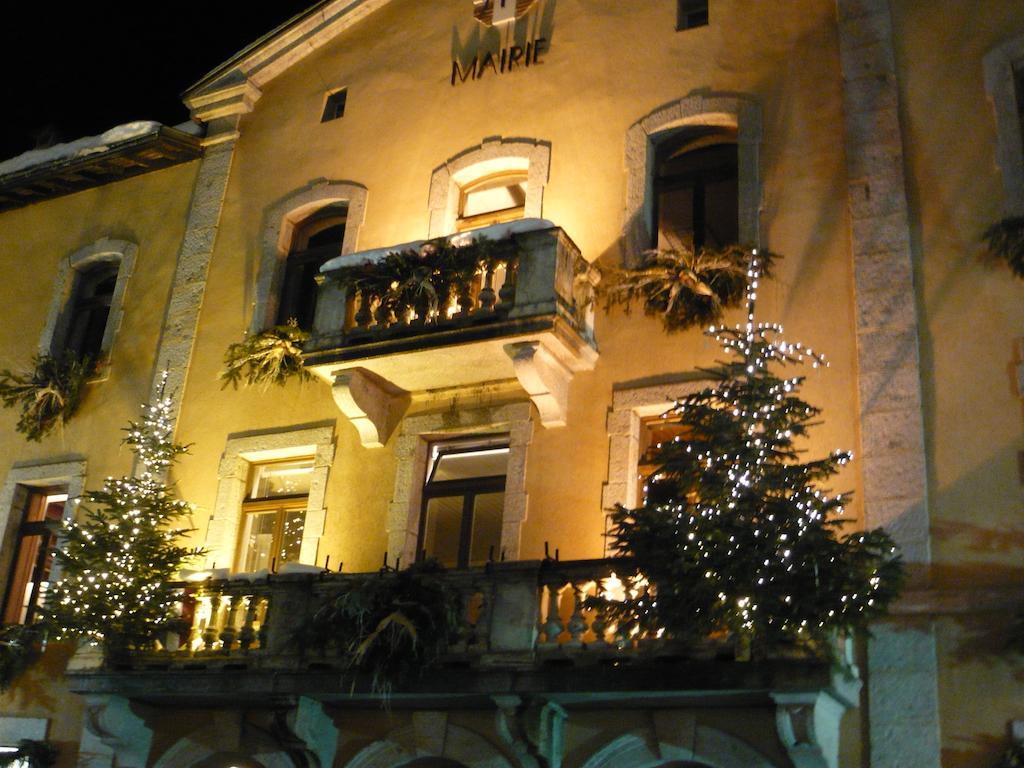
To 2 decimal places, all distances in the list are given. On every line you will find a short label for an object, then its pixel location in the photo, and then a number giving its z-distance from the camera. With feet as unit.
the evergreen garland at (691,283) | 41.55
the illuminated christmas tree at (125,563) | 42.86
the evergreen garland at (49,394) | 54.13
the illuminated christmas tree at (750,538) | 32.42
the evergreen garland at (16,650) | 48.73
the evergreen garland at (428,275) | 42.73
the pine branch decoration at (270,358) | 48.70
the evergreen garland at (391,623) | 36.70
